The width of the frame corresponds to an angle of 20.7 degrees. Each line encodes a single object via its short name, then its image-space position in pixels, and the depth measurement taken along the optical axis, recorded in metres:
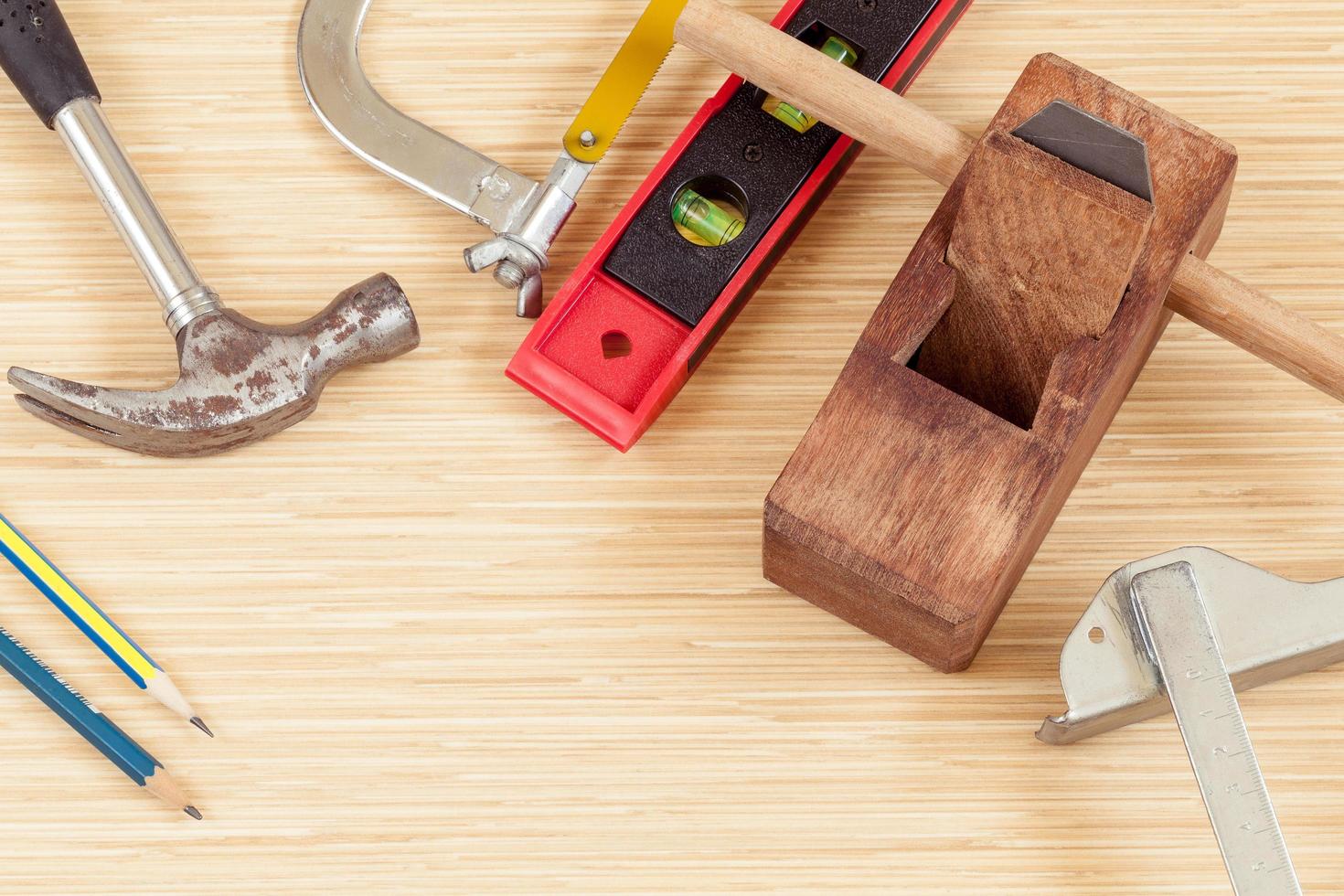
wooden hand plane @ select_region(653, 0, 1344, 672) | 0.84
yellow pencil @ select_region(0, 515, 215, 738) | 0.88
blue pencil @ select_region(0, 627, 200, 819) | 0.87
